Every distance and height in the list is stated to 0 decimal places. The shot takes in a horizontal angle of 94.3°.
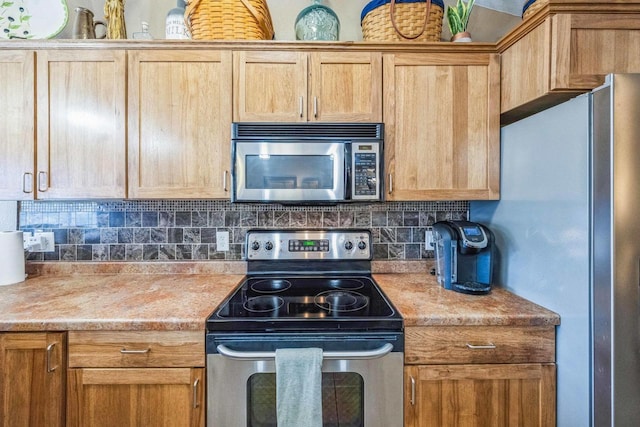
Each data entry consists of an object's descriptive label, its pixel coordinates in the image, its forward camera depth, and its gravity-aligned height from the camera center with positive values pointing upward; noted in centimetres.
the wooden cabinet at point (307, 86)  144 +61
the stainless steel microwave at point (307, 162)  143 +24
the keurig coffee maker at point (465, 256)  139 -22
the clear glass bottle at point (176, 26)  159 +100
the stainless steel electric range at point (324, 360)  107 -54
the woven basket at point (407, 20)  146 +95
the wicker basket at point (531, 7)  123 +90
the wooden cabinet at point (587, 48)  112 +62
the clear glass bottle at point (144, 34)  161 +97
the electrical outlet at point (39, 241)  169 -17
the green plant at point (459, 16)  156 +103
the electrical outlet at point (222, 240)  176 -17
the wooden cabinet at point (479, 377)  111 -62
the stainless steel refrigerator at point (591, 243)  92 -11
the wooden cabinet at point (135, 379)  107 -61
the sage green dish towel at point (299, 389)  104 -62
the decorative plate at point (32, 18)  162 +106
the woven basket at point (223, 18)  144 +95
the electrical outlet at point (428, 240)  178 -17
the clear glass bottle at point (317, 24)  156 +99
